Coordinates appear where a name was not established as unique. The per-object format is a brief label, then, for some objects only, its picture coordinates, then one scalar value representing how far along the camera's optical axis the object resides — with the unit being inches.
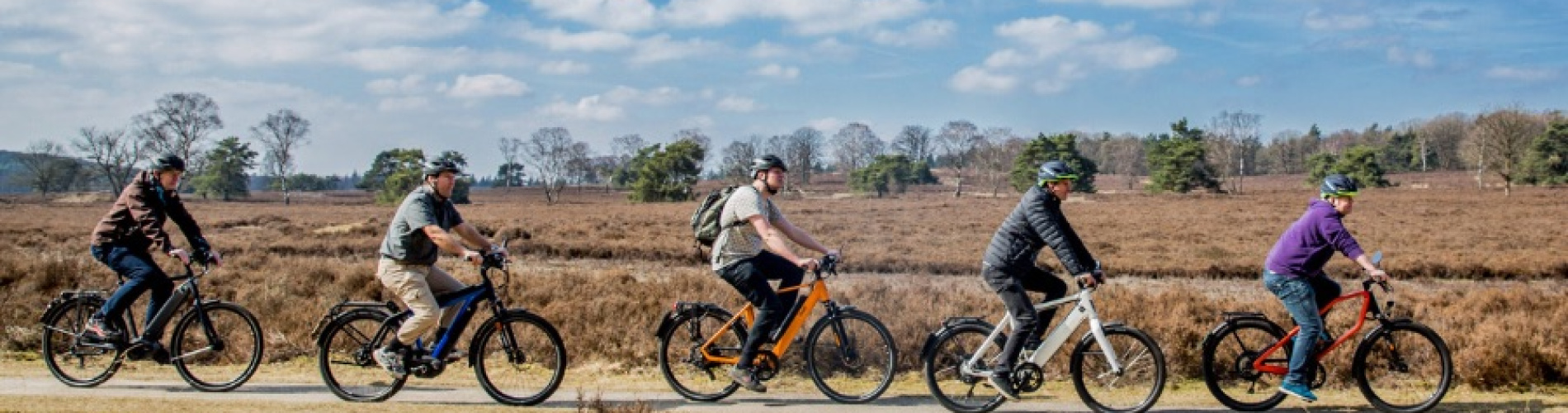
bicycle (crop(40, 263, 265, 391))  330.6
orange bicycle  301.6
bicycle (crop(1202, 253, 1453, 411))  287.1
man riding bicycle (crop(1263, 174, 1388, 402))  280.2
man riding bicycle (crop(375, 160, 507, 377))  288.7
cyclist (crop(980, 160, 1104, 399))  271.3
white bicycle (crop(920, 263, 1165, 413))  284.7
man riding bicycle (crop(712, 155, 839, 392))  288.7
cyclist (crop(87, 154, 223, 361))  320.5
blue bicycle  303.0
